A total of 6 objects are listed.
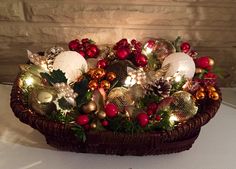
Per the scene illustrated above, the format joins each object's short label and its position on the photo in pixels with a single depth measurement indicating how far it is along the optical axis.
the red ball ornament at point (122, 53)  0.90
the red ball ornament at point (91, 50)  0.93
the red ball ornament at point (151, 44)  0.94
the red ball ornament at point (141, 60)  0.89
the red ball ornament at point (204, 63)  0.90
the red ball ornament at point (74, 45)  0.94
